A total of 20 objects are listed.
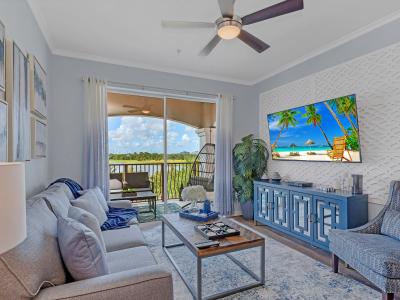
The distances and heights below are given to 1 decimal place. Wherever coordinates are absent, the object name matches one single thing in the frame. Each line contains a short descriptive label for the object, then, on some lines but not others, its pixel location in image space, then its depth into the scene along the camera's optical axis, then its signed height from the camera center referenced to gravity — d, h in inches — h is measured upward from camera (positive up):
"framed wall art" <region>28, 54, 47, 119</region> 84.9 +26.3
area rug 76.0 -47.4
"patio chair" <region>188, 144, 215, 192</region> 175.2 -13.5
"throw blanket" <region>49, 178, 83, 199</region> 100.7 -16.1
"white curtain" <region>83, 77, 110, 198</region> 132.3 +8.6
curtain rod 142.7 +40.8
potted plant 158.6 -10.8
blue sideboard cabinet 98.1 -29.0
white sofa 38.1 -23.8
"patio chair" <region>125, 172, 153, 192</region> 159.5 -21.1
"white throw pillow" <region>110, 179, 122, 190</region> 152.5 -21.8
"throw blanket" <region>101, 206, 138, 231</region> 95.3 -30.4
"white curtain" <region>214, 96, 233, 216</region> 166.2 -4.8
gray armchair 64.4 -31.4
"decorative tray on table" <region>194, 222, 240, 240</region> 81.0 -29.3
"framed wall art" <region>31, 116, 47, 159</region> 87.7 +6.0
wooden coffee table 71.4 -31.0
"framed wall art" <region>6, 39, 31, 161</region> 63.1 +15.0
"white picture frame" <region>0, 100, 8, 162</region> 56.9 +5.3
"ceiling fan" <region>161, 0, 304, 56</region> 70.3 +44.5
